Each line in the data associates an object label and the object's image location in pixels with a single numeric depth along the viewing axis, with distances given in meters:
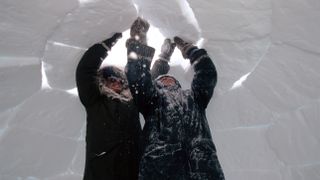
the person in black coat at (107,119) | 2.40
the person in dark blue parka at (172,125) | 2.23
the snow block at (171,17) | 2.70
